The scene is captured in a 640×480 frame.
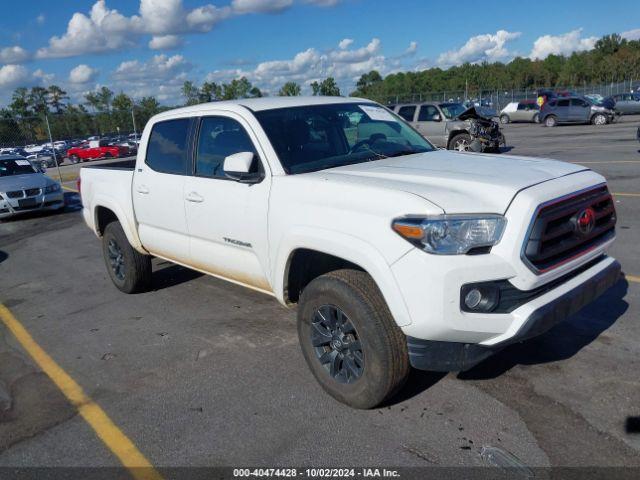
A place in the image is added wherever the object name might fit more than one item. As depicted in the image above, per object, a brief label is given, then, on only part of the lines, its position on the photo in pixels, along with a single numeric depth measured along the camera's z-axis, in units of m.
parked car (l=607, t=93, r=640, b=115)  33.62
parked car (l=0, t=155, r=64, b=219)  12.38
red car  32.16
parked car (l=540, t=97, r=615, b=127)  28.56
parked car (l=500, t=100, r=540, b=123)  33.92
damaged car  17.20
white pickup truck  2.93
